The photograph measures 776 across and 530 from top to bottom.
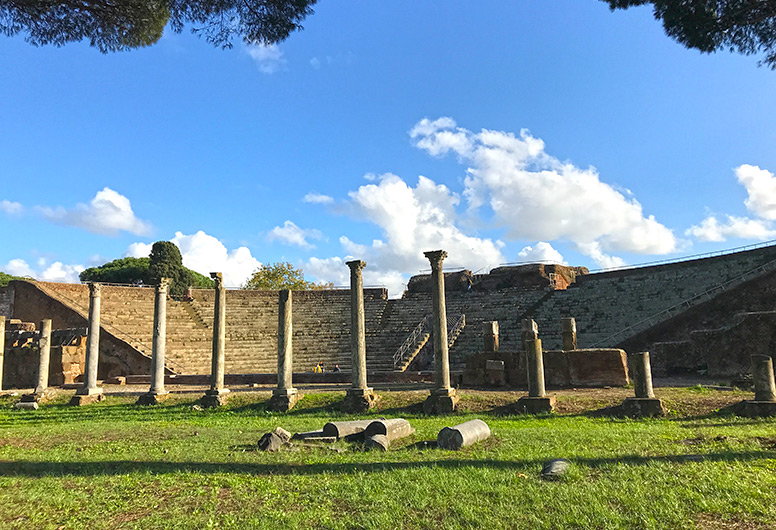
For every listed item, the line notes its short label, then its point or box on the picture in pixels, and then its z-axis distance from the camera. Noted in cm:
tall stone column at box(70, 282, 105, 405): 1605
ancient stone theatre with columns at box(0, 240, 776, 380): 2184
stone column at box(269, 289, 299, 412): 1389
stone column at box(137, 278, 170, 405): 1559
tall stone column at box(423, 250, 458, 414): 1253
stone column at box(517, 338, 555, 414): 1176
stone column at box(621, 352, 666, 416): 1062
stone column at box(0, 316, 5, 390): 1816
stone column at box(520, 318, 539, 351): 1431
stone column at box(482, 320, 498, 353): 1925
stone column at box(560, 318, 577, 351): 1742
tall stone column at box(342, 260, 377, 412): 1319
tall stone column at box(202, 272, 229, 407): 1481
